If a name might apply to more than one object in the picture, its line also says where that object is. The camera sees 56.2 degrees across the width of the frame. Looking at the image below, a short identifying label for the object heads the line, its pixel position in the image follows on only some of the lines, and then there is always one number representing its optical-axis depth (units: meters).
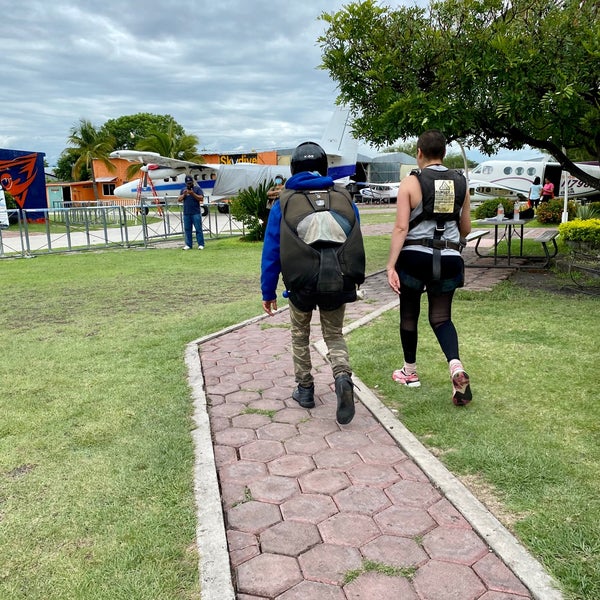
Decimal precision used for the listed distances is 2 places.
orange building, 52.03
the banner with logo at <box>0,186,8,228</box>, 18.45
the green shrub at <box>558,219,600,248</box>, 7.93
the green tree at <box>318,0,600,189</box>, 7.21
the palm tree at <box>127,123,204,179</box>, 45.22
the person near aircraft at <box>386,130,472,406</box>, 3.70
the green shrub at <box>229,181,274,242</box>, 15.09
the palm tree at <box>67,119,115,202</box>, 52.59
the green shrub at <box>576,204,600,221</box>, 16.51
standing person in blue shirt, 13.89
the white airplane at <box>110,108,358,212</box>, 31.00
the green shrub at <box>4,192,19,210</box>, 28.54
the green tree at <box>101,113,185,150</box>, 69.81
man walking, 3.42
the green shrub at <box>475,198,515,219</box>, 22.10
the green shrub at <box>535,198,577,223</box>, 20.16
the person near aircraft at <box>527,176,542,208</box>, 26.59
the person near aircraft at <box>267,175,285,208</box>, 13.41
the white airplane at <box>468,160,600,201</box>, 30.69
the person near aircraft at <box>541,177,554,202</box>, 25.73
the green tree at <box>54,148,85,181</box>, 56.83
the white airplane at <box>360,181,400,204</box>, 44.01
